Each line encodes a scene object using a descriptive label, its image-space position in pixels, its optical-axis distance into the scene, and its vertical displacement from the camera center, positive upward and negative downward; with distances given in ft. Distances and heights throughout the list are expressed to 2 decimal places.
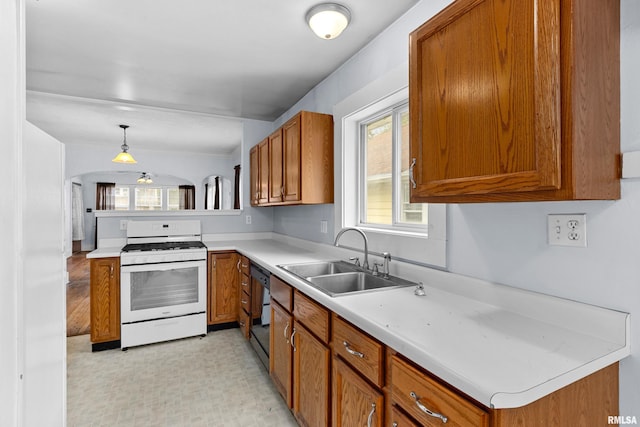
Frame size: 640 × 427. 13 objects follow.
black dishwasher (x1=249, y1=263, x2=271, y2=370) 7.61 -2.55
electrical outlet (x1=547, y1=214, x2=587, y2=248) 3.39 -0.18
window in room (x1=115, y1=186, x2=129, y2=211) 29.81 +1.49
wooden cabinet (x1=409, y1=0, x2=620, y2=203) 2.67 +1.06
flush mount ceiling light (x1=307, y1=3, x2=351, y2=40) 5.59 +3.44
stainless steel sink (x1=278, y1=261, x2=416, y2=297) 5.71 -1.24
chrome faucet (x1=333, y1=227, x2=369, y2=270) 6.31 -0.81
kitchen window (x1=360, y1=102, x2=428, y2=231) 6.58 +0.89
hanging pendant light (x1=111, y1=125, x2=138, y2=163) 14.99 +2.60
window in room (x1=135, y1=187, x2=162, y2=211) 30.27 +1.61
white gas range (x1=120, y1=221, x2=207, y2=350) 9.35 -2.41
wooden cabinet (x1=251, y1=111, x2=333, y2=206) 7.99 +1.39
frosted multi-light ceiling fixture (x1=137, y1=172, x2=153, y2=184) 24.74 +2.54
